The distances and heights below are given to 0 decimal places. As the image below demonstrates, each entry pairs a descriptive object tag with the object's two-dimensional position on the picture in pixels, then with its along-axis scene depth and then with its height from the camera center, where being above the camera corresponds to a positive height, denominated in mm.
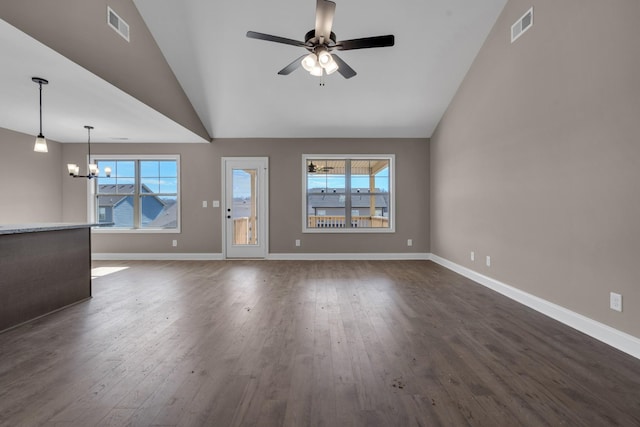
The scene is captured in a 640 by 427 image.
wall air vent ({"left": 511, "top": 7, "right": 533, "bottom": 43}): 3439 +2123
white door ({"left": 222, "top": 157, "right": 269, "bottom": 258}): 6574 +108
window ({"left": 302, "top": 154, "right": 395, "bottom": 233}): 6719 +388
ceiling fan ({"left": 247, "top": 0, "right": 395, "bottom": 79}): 2943 +1628
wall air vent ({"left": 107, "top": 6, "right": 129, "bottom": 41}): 3464 +2144
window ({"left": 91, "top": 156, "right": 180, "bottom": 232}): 6672 +383
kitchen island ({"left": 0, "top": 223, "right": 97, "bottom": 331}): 2855 -597
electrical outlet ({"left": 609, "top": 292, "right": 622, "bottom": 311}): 2439 -711
